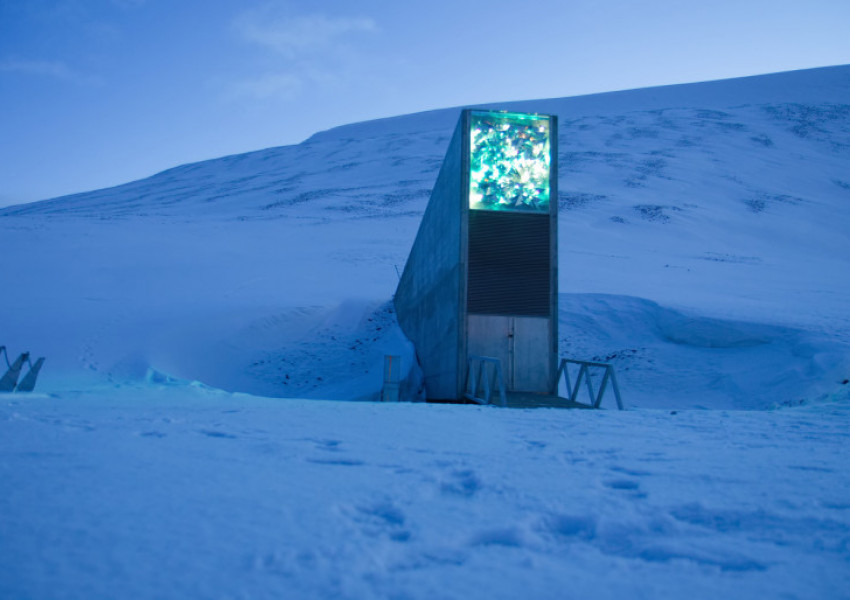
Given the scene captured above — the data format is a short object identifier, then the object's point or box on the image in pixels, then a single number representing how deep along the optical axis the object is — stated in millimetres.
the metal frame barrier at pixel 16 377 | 7535
